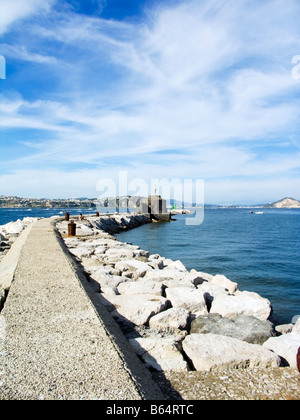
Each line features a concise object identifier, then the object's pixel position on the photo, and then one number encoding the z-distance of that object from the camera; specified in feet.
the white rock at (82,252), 27.36
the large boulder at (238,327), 13.16
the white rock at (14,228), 49.26
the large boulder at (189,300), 16.28
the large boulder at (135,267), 23.17
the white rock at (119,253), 28.99
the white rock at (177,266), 30.02
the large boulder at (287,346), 11.09
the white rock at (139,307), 13.92
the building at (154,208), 155.22
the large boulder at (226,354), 10.26
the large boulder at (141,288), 17.89
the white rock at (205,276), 28.35
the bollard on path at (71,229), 39.83
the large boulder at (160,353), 10.11
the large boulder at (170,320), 13.58
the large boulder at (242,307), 16.49
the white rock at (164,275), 21.88
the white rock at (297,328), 14.92
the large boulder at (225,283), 24.85
